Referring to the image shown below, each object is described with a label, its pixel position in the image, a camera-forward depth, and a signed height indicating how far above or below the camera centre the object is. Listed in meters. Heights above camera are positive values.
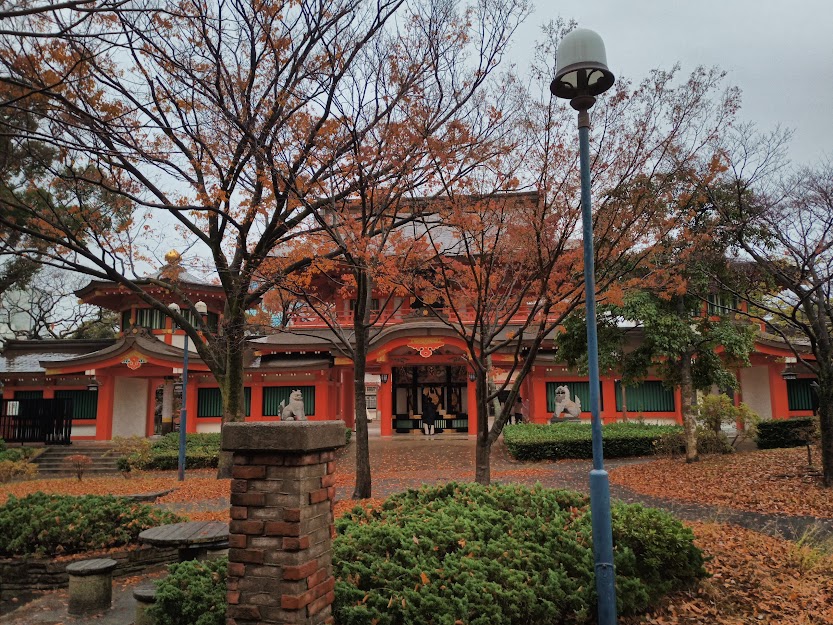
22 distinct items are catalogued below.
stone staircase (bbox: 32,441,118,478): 20.64 -2.16
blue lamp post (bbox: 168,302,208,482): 15.73 -0.81
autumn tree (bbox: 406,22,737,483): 8.41 +2.54
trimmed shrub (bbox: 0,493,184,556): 7.00 -1.49
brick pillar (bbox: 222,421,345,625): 3.37 -0.72
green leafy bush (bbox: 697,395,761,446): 16.22 -0.50
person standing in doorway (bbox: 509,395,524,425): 26.68 -0.79
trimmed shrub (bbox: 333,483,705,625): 3.92 -1.23
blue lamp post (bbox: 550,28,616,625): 4.35 +1.66
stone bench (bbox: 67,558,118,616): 5.74 -1.80
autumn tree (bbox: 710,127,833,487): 11.00 +2.70
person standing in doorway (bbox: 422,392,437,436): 26.12 -0.74
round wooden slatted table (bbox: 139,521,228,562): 5.61 -1.32
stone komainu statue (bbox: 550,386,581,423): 22.94 -0.49
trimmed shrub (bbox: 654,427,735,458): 16.38 -1.35
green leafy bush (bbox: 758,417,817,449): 18.43 -1.24
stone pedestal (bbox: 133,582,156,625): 4.85 -1.67
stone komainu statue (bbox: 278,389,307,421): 22.17 -0.38
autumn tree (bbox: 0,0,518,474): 9.34 +4.37
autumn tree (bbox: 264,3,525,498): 9.61 +3.51
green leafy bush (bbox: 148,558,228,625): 3.93 -1.32
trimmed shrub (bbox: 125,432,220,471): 18.44 -1.82
